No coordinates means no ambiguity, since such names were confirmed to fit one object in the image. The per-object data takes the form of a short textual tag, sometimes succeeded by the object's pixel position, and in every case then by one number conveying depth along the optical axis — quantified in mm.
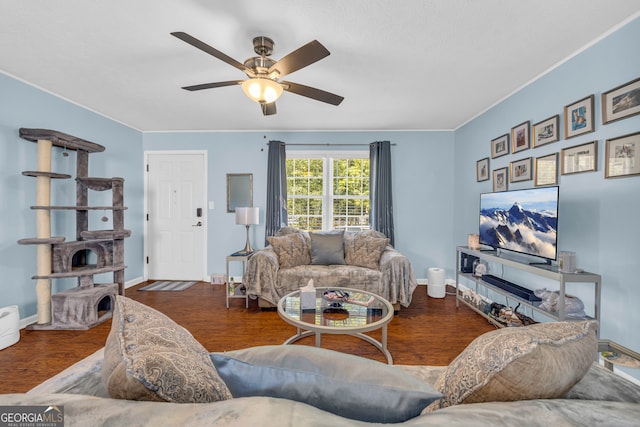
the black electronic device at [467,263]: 3083
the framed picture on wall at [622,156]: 1684
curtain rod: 4047
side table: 3244
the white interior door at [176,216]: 4129
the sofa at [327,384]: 433
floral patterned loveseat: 2902
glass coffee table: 1718
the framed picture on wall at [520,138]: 2604
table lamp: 3471
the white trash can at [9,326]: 2154
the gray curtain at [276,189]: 3953
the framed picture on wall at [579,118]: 1958
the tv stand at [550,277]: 1820
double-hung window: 4152
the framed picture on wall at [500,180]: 2913
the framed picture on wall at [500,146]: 2902
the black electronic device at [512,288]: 2152
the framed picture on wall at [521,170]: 2584
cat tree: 2500
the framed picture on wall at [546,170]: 2287
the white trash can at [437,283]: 3477
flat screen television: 2049
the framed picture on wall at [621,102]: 1687
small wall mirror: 4121
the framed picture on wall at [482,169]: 3254
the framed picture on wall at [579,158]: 1940
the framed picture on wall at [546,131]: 2266
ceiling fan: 1661
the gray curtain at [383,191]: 3918
